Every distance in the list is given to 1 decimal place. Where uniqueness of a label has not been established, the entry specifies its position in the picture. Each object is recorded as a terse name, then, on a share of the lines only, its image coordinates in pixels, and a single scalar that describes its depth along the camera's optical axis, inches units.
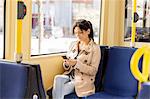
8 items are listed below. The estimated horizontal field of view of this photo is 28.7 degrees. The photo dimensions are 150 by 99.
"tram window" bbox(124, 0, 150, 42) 169.6
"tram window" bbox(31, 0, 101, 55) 136.9
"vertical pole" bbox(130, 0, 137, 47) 134.2
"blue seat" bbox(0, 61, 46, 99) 82.5
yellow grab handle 82.7
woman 127.7
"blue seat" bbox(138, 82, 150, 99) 69.6
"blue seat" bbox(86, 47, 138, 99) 133.3
